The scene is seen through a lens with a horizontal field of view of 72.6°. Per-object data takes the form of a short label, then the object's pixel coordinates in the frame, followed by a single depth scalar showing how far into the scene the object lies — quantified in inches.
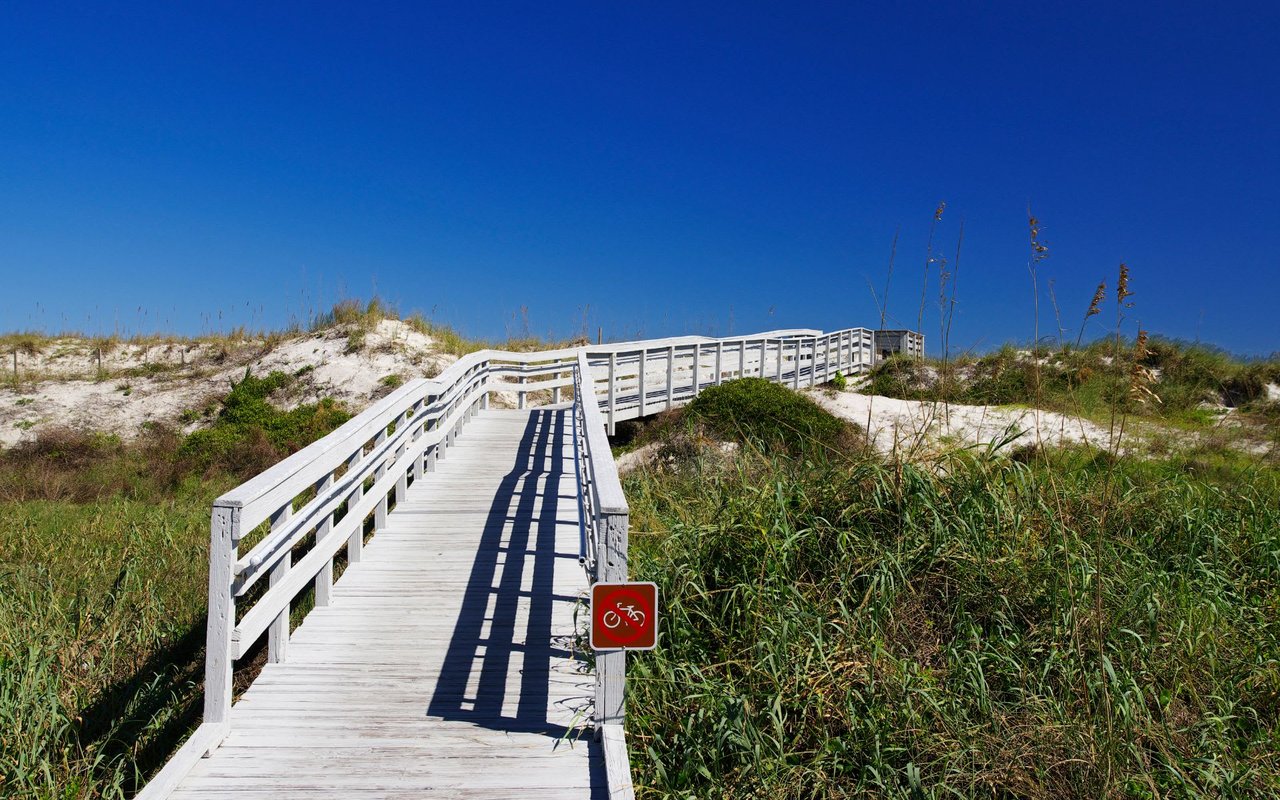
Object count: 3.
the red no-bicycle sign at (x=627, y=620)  172.4
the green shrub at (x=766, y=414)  570.3
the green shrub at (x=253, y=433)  665.6
